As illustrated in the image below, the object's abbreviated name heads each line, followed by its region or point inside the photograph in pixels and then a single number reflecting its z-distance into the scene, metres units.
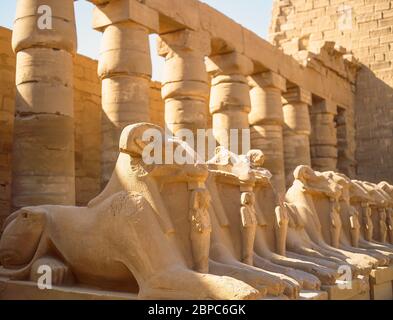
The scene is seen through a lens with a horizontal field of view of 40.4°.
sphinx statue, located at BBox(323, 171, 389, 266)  6.95
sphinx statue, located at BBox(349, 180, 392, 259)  7.57
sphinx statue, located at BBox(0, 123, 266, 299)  3.61
